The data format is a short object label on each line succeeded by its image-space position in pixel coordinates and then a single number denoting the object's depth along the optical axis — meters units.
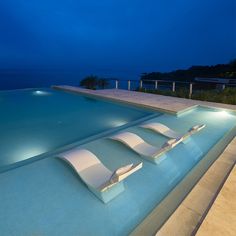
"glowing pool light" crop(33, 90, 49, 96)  7.60
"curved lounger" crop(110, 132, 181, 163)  2.49
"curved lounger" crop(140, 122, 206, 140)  3.25
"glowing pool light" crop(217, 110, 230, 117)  4.66
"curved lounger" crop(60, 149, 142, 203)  1.80
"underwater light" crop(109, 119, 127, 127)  4.46
